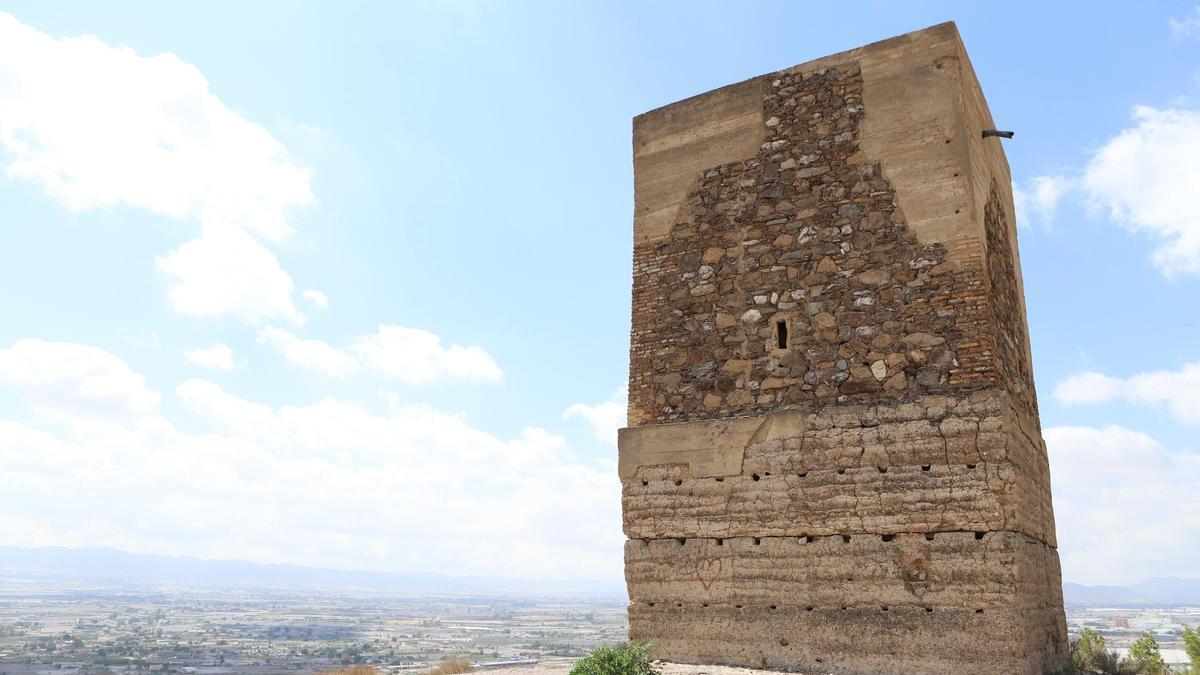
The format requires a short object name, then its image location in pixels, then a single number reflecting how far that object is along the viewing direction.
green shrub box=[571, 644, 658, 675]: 7.20
